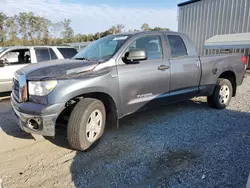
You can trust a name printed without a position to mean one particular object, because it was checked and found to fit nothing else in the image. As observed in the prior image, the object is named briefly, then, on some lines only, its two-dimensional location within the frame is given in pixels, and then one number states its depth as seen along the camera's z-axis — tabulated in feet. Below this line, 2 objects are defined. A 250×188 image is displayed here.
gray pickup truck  9.84
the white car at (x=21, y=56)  21.16
